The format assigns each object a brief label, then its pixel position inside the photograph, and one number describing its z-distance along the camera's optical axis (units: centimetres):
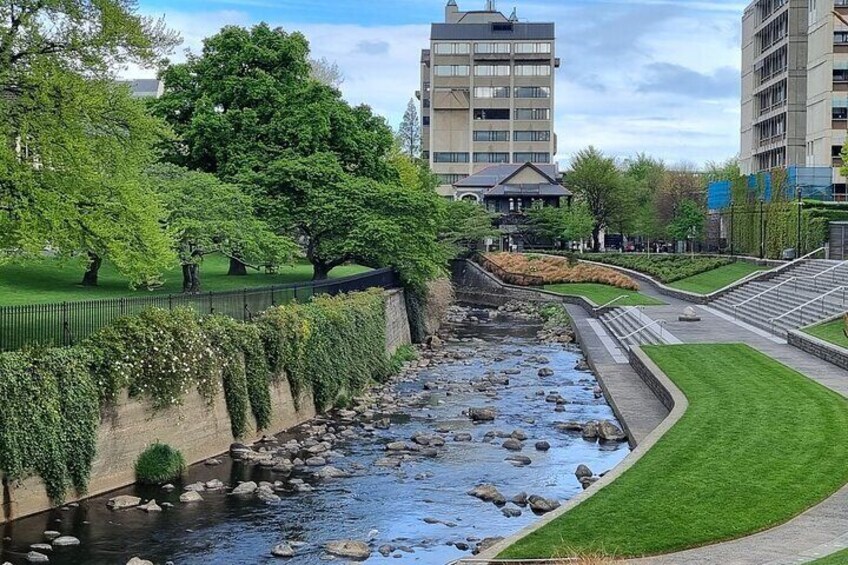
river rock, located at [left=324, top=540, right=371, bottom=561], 1678
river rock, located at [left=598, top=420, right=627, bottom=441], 2583
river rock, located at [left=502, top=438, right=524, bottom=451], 2519
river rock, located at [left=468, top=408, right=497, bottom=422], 2925
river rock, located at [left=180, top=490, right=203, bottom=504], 2036
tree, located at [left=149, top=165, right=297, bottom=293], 3750
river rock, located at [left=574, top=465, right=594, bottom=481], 2191
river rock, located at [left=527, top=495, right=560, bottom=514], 1938
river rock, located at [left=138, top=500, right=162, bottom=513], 1953
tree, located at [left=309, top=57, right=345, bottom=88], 8781
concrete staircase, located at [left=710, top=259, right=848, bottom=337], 3928
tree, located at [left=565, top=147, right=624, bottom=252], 10131
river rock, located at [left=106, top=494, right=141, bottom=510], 1978
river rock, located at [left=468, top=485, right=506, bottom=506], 2019
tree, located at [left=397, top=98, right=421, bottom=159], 14321
